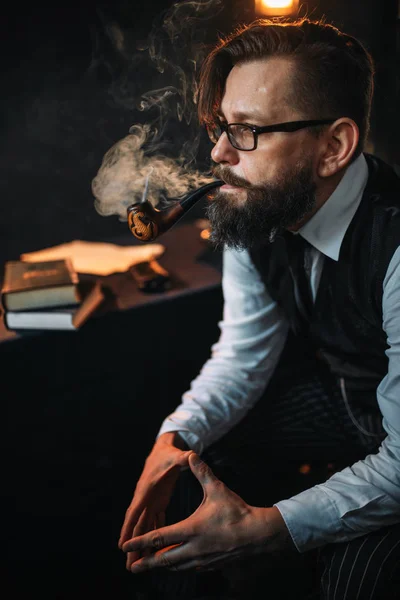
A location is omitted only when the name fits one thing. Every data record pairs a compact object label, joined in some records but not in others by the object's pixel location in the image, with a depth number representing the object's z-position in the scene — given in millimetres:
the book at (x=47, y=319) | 1719
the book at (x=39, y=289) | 1703
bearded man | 1202
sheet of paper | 2164
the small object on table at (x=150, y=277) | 1941
